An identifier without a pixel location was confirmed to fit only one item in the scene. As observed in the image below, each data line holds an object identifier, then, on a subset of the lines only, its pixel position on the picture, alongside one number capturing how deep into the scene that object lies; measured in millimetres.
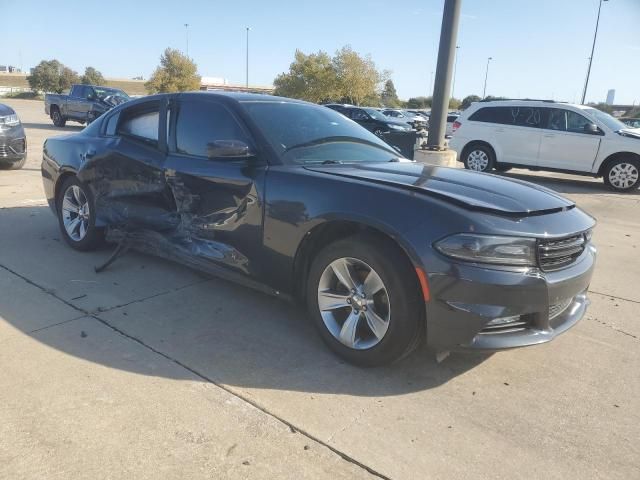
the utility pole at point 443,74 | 8438
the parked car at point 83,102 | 21391
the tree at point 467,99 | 72131
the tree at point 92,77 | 69125
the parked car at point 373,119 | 19016
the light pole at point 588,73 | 39831
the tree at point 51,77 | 63594
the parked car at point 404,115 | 20266
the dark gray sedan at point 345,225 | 2709
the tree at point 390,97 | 70762
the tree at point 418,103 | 74700
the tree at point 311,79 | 50688
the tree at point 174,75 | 46906
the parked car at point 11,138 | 9656
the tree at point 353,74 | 50469
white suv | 10961
